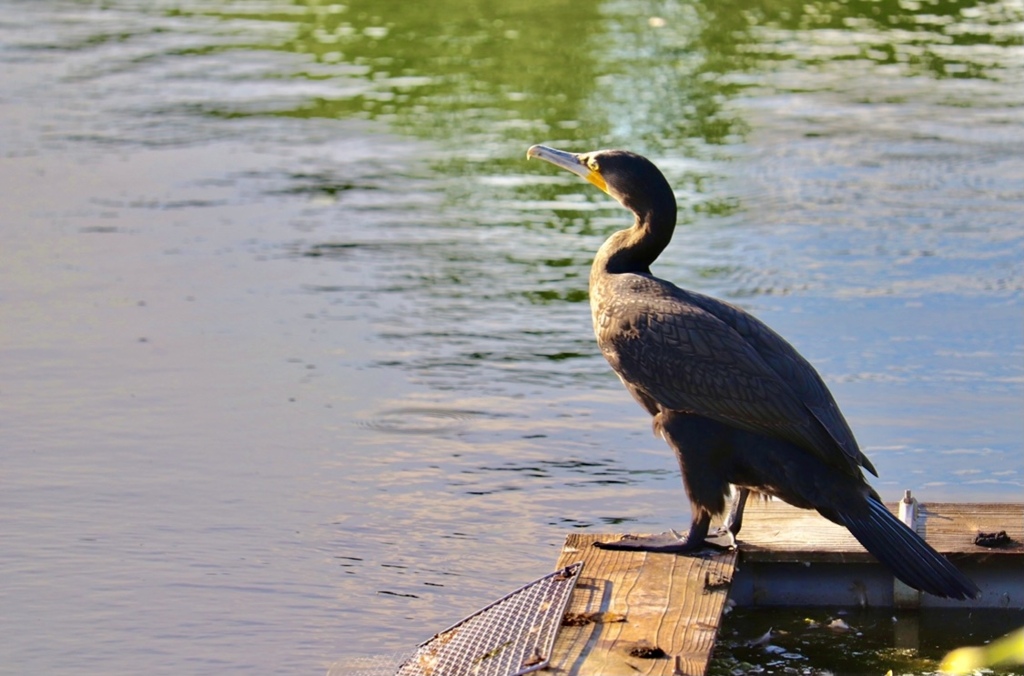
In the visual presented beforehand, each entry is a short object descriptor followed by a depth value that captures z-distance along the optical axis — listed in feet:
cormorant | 34.50
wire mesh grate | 31.94
